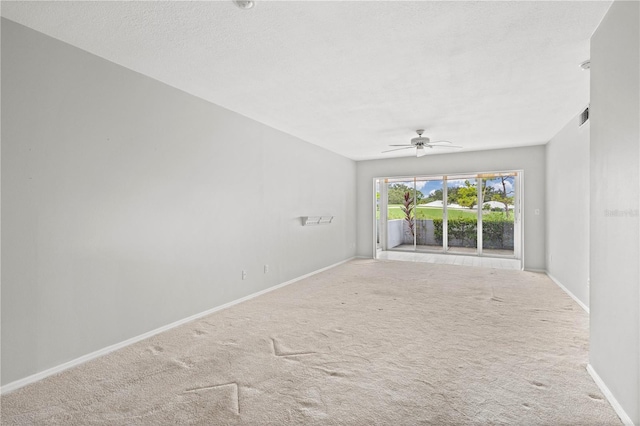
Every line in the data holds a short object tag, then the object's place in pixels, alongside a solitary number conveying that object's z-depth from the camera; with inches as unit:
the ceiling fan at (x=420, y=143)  195.1
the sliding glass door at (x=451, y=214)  303.0
